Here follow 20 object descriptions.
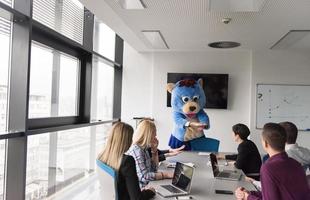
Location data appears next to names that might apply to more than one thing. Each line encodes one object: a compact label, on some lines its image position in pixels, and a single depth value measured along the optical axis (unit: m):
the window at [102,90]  5.74
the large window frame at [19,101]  2.98
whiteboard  6.05
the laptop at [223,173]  3.12
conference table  2.50
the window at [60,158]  3.96
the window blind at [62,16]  3.66
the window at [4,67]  2.98
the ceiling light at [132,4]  3.52
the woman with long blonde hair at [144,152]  2.81
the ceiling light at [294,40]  4.74
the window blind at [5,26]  2.93
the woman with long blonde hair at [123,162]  2.29
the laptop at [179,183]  2.51
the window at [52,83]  3.74
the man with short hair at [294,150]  3.35
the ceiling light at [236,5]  3.47
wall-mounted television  6.24
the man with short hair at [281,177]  1.98
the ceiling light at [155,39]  4.90
